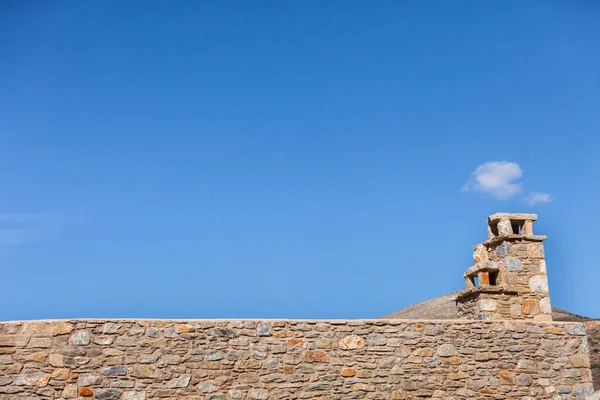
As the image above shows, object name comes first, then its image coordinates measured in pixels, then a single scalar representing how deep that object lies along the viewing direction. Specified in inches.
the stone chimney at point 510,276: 453.7
